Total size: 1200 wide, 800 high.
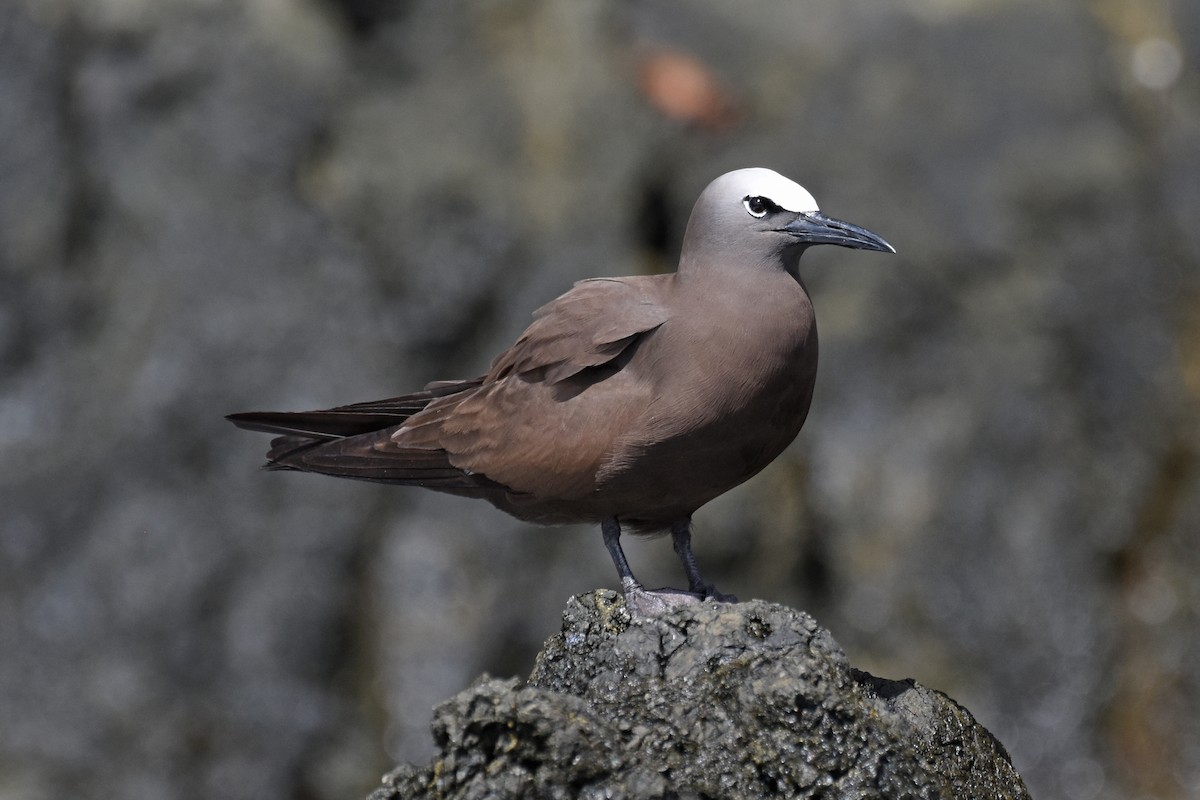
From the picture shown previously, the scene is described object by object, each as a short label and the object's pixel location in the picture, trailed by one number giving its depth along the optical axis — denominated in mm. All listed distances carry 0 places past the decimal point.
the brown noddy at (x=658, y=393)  11383
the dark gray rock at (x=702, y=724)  8641
